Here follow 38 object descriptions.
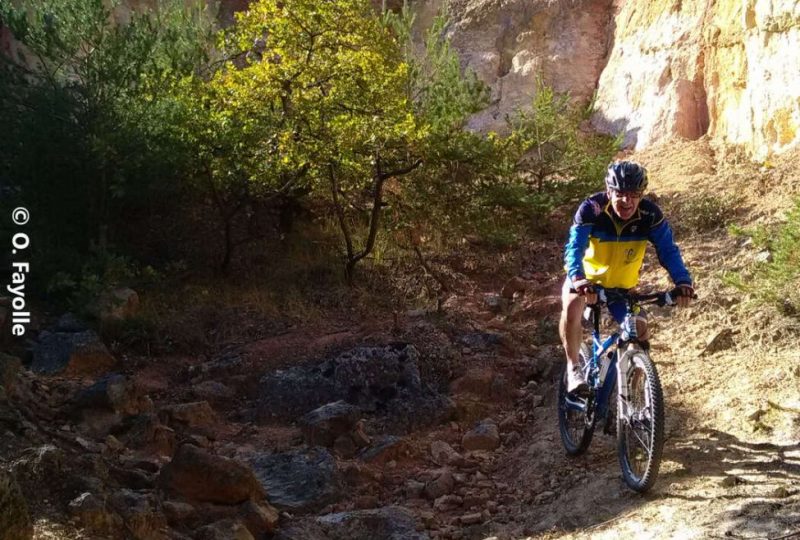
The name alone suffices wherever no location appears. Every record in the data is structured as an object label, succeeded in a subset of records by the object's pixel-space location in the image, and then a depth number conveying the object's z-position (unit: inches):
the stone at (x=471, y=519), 192.1
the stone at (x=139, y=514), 162.6
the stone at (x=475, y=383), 274.4
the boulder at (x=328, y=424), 245.8
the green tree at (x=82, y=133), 381.1
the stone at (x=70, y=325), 340.5
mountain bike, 160.6
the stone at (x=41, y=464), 161.9
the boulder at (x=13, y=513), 129.7
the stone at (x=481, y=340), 314.5
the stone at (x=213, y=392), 290.4
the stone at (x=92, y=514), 153.6
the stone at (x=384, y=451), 230.6
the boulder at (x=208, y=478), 190.2
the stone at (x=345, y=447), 237.9
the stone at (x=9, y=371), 249.1
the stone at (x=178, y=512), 180.2
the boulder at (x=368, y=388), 263.1
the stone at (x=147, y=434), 241.8
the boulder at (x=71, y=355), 308.2
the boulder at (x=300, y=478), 205.3
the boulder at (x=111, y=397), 260.8
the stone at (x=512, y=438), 239.5
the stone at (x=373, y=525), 184.5
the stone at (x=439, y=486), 209.3
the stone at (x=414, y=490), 211.0
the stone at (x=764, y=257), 287.8
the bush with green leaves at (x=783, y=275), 234.7
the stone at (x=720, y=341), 242.8
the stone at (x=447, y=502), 202.7
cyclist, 171.2
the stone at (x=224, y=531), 170.2
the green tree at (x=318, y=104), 377.4
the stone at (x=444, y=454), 230.0
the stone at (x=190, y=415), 264.1
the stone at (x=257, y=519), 183.9
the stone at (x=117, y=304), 348.8
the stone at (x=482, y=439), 238.1
